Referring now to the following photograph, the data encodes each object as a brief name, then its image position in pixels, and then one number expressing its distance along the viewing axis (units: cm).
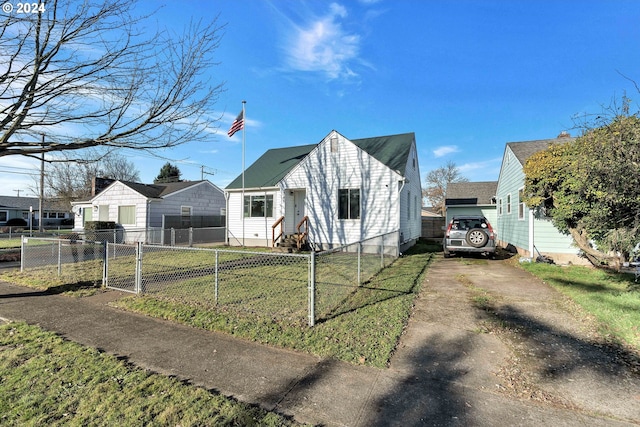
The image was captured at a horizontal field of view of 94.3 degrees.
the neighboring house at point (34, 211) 3934
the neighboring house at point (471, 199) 2231
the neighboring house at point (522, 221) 1030
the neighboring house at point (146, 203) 1906
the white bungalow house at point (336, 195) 1287
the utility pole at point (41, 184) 2450
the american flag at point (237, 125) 1605
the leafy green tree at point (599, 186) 496
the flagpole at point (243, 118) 1607
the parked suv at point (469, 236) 1117
